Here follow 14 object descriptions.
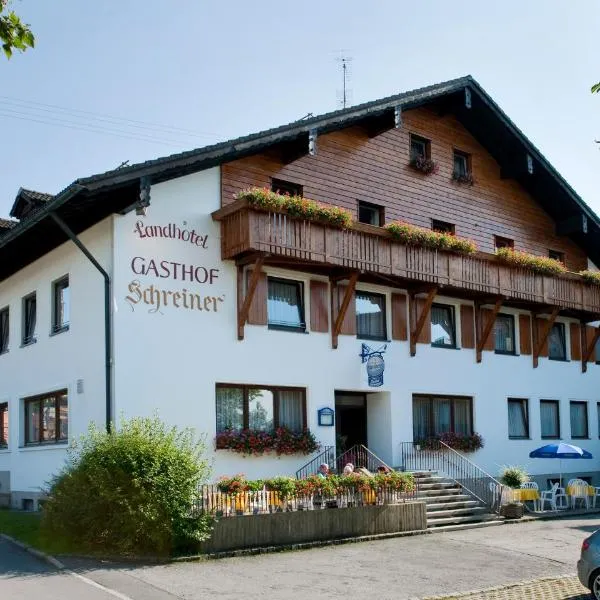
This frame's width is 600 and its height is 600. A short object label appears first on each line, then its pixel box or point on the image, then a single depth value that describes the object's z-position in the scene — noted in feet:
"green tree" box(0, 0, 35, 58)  25.94
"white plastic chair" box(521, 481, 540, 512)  78.79
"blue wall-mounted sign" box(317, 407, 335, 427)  71.26
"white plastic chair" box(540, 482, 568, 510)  79.51
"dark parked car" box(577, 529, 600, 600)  37.83
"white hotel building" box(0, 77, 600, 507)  63.36
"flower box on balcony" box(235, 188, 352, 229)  63.57
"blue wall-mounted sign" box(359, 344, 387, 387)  72.08
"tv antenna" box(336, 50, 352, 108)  95.76
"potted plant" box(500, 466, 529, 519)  71.19
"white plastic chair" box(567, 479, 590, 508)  82.02
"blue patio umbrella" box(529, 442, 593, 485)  78.89
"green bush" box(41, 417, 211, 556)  49.01
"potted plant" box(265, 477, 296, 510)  54.95
